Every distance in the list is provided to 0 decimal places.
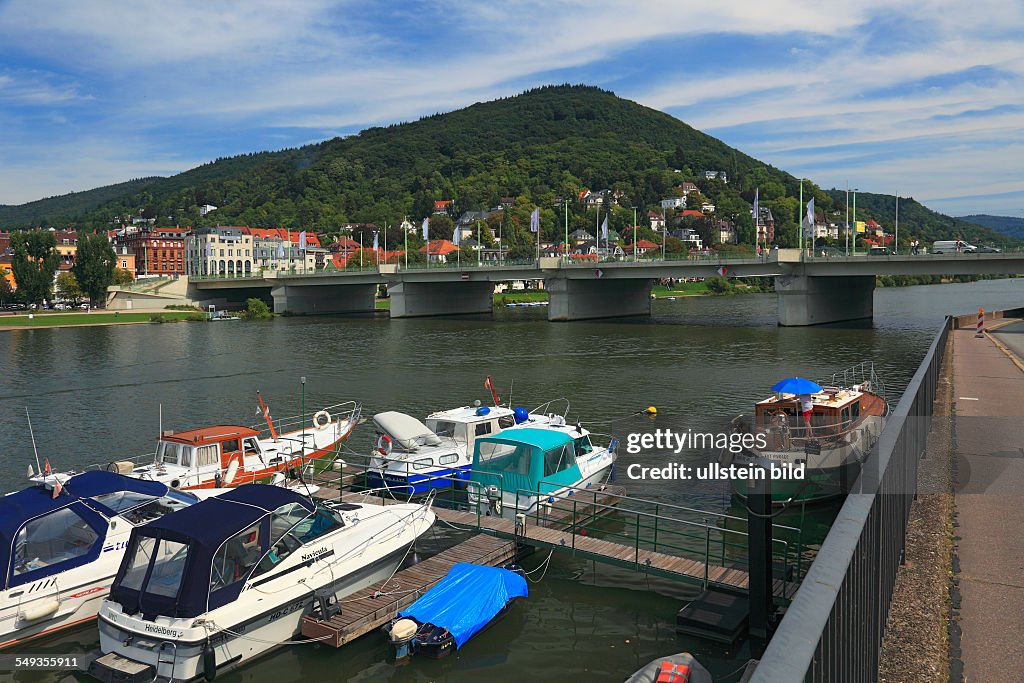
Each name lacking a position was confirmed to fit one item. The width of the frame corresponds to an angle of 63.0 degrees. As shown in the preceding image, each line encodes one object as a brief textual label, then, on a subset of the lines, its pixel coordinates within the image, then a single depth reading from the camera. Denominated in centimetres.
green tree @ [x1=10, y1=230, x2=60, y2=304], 11375
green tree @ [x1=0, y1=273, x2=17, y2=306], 11725
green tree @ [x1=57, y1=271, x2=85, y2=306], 11706
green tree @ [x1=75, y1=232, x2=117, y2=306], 11356
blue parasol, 2322
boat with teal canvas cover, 1966
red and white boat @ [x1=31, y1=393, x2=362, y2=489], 2244
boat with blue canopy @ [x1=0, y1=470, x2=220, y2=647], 1449
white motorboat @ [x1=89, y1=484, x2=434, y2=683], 1284
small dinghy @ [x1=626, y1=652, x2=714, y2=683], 1128
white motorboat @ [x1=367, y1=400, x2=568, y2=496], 2277
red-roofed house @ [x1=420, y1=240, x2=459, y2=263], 18282
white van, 7414
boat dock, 1462
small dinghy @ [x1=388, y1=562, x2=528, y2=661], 1394
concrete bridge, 7475
